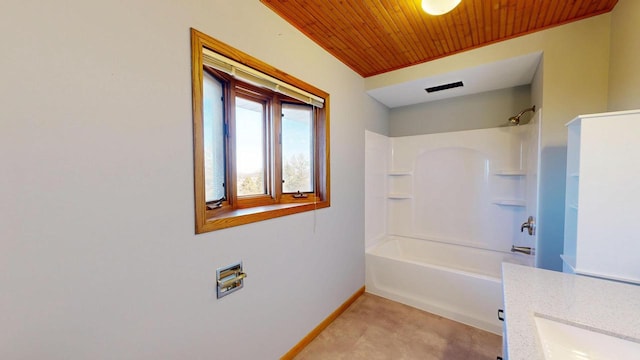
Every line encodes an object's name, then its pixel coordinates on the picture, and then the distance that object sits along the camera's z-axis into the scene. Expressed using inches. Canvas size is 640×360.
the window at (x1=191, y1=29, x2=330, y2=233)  49.5
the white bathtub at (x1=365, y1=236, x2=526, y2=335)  83.2
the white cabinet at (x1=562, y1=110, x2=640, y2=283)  46.0
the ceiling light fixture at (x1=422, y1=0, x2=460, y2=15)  53.6
